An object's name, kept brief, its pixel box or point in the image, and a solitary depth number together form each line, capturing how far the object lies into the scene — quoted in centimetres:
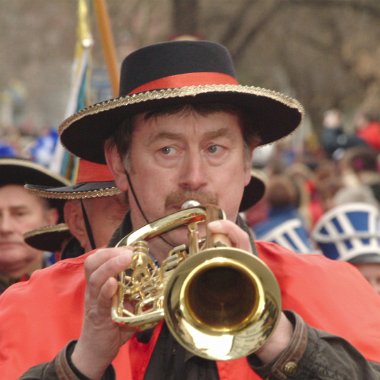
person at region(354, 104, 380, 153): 3391
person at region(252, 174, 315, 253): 1559
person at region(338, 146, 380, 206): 2302
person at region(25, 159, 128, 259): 975
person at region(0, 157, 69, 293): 1175
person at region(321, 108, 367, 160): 3362
